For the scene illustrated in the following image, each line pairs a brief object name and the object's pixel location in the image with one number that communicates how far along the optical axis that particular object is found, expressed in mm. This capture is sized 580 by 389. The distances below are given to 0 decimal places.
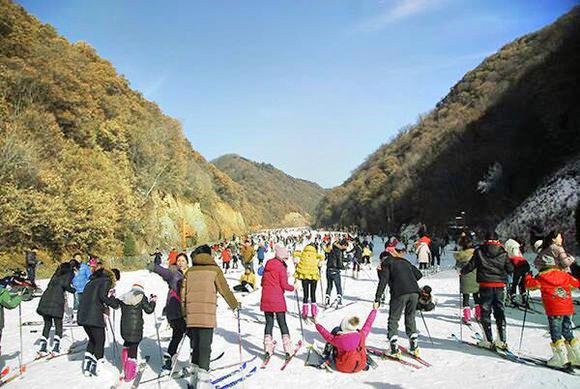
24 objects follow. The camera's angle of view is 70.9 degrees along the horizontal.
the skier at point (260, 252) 24388
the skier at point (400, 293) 6484
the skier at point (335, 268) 10775
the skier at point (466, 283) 8477
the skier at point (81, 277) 10180
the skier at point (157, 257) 21295
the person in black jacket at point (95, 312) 6035
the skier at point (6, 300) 6094
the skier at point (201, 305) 5234
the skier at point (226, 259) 23031
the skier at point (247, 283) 14867
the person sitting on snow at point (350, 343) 5922
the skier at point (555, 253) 6301
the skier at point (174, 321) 6285
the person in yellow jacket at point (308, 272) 9594
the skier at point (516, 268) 9453
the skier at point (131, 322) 5875
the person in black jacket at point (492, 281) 6641
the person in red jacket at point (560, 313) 5711
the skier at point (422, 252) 17312
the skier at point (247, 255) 16062
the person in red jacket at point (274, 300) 6715
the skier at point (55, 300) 7117
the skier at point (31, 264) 15656
